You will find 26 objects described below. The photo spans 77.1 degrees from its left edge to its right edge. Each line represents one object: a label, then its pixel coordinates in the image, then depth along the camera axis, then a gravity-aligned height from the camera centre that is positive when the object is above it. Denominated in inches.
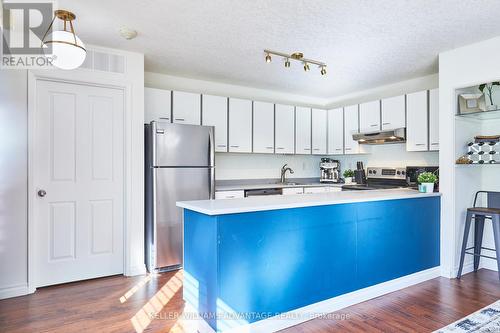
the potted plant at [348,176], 207.2 -6.0
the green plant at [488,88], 130.4 +33.3
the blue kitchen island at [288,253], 82.7 -26.4
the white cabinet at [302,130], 205.2 +24.3
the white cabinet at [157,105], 153.6 +30.9
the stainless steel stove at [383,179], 180.9 -7.5
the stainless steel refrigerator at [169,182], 139.5 -7.1
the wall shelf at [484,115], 132.2 +22.5
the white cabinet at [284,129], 196.9 +24.4
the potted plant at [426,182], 133.0 -6.5
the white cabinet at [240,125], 179.8 +24.2
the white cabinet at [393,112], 171.5 +30.5
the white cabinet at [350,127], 199.8 +25.4
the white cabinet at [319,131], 213.2 +24.9
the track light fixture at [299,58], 114.6 +40.0
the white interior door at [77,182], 123.5 -6.1
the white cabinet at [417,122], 160.6 +23.6
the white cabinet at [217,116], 170.5 +28.0
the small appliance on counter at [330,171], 220.7 -2.9
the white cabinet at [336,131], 209.2 +24.0
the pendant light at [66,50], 88.9 +34.0
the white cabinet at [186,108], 160.9 +31.1
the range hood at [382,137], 172.6 +17.6
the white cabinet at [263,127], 187.9 +24.1
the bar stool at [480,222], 121.1 -22.7
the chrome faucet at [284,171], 208.8 -2.7
